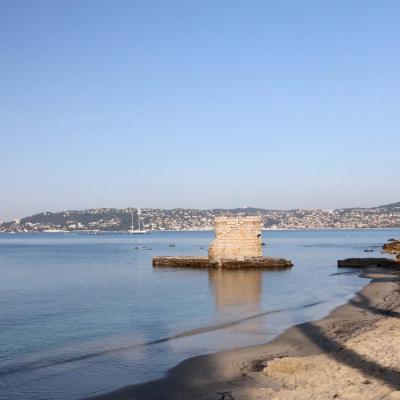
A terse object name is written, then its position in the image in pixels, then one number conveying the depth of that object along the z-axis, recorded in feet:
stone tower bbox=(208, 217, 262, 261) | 134.21
